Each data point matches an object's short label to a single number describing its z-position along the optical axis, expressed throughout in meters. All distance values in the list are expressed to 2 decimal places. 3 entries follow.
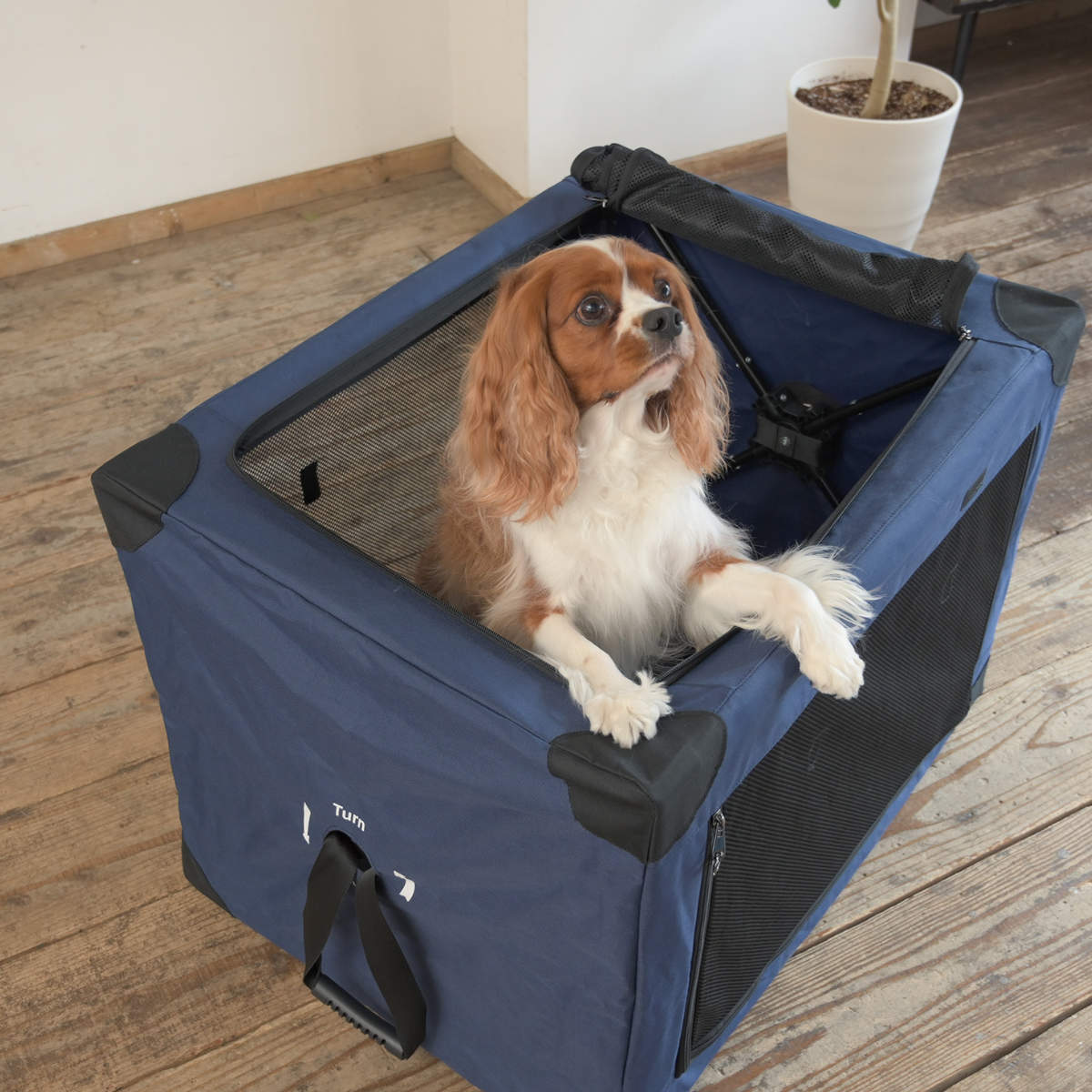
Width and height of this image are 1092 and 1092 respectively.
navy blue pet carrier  1.17
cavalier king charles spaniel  1.36
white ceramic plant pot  2.60
